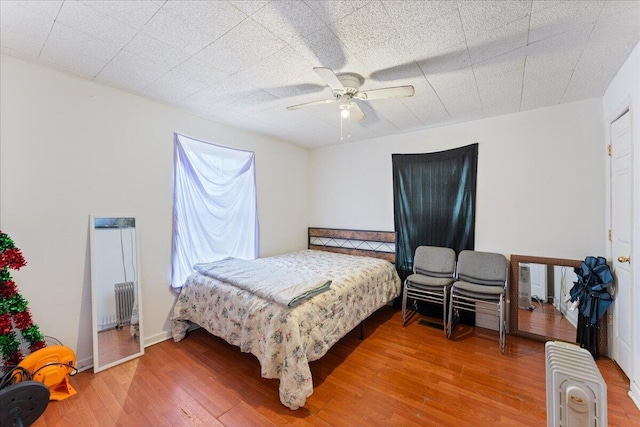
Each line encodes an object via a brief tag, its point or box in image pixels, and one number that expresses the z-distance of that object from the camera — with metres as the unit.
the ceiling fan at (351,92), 1.95
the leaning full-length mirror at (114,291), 2.38
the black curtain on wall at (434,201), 3.32
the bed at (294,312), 1.93
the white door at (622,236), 2.08
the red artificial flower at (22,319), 1.93
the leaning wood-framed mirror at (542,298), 2.75
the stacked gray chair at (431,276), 3.09
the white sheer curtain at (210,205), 3.03
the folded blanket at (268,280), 2.15
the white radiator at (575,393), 0.67
